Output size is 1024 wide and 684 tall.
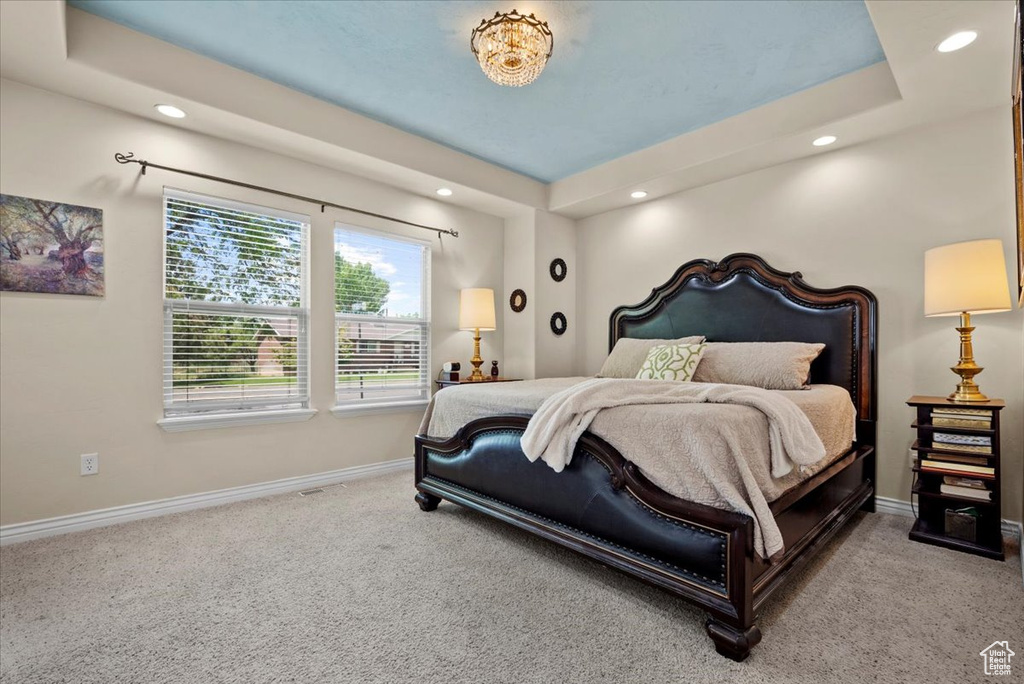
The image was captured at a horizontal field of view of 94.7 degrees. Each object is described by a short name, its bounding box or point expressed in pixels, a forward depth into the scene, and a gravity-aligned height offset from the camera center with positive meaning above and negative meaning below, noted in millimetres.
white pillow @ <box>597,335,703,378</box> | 3660 -119
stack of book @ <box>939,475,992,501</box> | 2344 -754
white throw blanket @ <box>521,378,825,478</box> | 1836 -312
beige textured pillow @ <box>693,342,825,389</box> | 2967 -153
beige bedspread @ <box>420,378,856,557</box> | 1603 -411
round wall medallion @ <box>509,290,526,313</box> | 4676 +411
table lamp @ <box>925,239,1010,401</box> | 2375 +276
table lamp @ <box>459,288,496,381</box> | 4219 +287
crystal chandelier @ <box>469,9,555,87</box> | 2203 +1415
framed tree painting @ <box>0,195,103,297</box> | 2473 +529
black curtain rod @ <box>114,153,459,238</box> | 2787 +1076
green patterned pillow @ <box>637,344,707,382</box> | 3205 -154
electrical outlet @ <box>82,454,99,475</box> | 2666 -686
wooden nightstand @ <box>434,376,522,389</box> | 4012 -344
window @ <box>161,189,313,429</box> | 2998 +224
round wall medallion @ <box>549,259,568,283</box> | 4750 +725
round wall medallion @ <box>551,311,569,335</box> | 4734 +188
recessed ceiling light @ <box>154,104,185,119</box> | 2748 +1371
